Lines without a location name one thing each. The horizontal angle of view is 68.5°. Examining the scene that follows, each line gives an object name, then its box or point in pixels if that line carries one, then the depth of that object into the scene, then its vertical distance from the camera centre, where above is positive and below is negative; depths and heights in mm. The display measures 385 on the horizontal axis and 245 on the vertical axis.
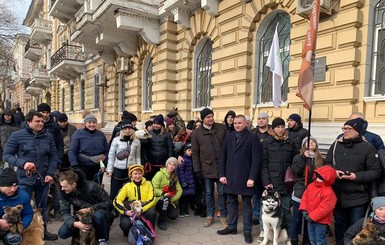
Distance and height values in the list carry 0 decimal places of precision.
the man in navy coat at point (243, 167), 4352 -878
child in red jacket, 3568 -1168
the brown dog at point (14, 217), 3277 -1281
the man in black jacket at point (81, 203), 3807 -1341
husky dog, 4031 -1556
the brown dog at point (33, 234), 3457 -1567
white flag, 5887 +946
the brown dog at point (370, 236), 2896 -1279
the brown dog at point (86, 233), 3756 -1680
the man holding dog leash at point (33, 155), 4051 -700
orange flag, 3777 +644
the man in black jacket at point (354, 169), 3496 -714
